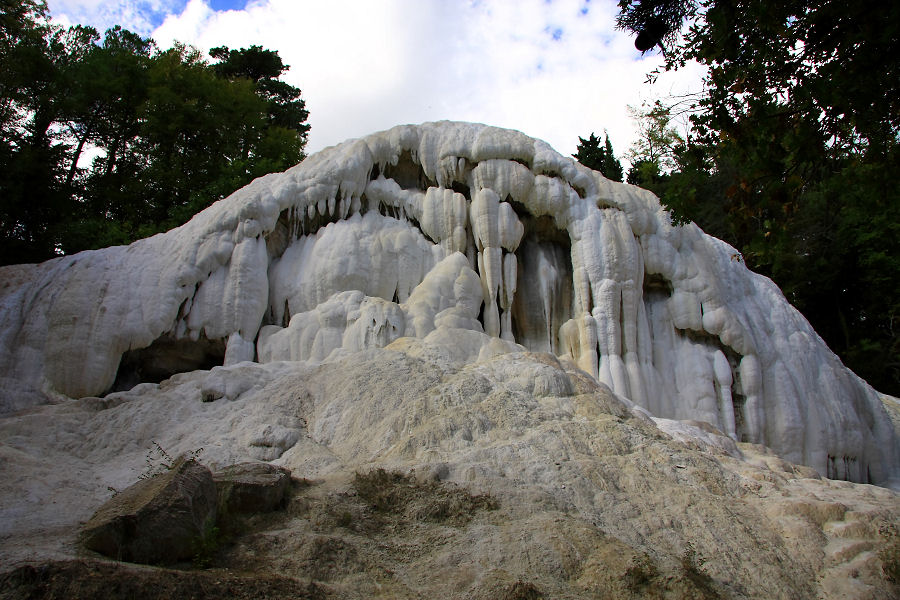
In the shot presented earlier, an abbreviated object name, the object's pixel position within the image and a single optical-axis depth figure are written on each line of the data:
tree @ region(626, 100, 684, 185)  29.73
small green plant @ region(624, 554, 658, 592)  5.50
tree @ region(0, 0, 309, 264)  17.44
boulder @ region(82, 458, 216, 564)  5.05
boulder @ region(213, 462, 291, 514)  6.27
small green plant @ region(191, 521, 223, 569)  5.22
